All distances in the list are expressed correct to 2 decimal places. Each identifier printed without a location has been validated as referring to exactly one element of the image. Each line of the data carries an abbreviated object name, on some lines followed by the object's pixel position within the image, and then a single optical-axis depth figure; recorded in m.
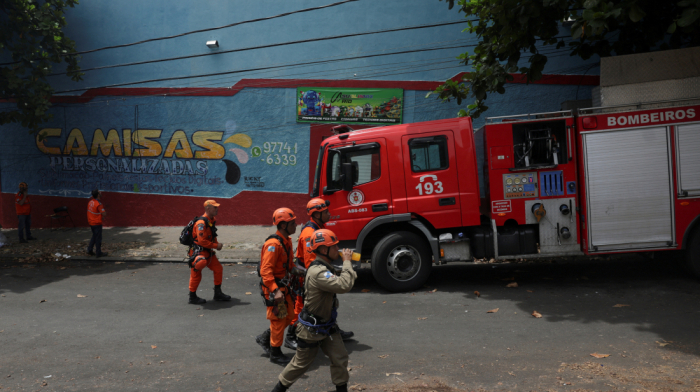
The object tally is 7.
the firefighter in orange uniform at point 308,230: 5.76
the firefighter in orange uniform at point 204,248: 7.64
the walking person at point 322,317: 4.23
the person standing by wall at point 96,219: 11.93
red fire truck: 7.98
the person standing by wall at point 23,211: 13.98
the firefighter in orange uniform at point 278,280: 5.16
